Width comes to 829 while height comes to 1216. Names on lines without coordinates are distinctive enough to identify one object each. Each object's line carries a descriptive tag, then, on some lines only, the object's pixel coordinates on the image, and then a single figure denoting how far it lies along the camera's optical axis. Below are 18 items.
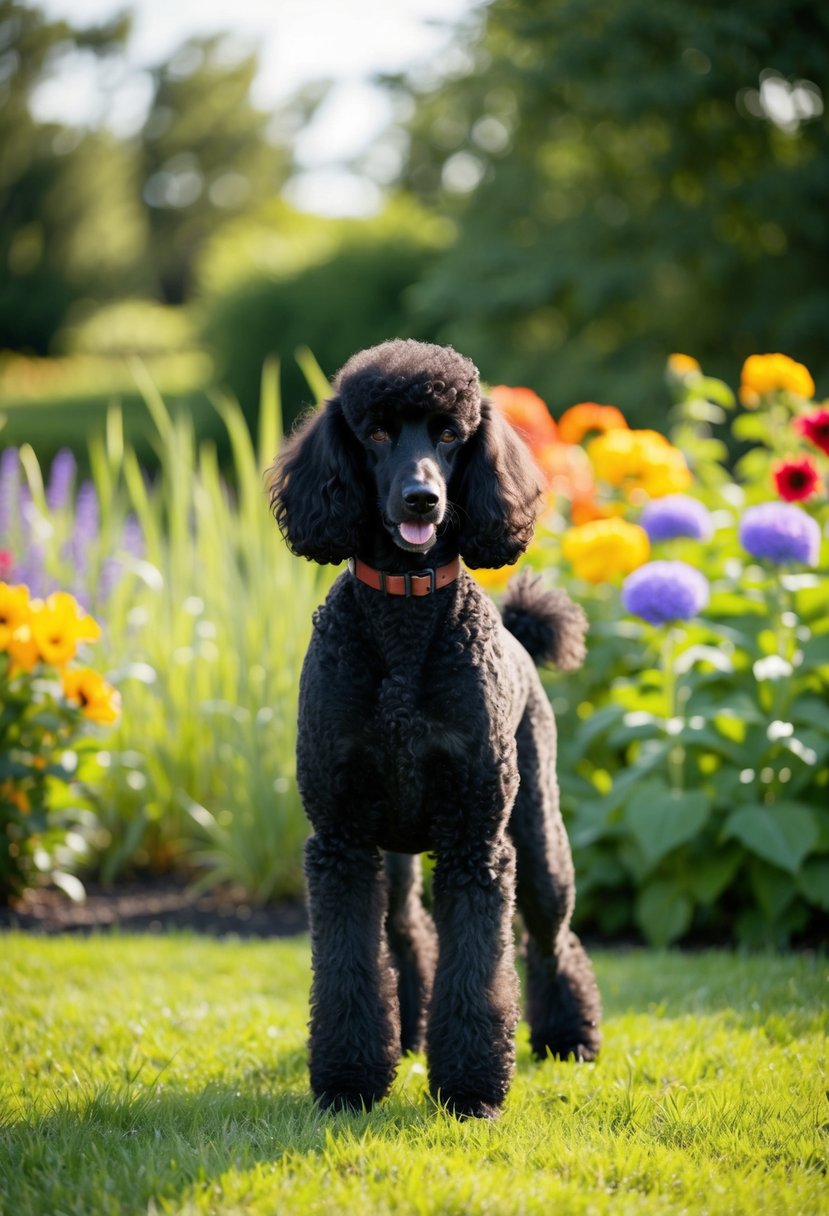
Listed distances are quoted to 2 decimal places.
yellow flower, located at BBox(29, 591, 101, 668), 4.32
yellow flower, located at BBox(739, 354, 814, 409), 4.79
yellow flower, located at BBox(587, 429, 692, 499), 5.02
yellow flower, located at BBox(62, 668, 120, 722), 4.33
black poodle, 2.57
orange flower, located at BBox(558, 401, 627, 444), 5.59
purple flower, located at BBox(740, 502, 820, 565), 3.94
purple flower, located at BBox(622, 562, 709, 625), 3.85
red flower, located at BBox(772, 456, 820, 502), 4.18
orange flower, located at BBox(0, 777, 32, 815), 4.39
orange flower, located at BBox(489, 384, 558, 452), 5.27
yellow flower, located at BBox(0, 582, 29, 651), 4.36
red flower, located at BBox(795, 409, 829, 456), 4.39
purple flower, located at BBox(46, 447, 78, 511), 5.77
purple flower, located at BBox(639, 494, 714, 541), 4.46
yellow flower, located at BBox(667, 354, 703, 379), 5.18
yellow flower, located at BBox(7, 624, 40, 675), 4.31
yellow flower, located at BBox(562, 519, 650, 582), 4.46
